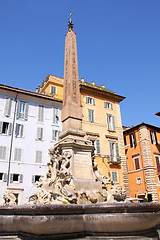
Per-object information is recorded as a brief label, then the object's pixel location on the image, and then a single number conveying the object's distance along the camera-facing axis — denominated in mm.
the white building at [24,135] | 16797
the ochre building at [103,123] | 20578
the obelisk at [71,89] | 7094
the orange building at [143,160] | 21688
